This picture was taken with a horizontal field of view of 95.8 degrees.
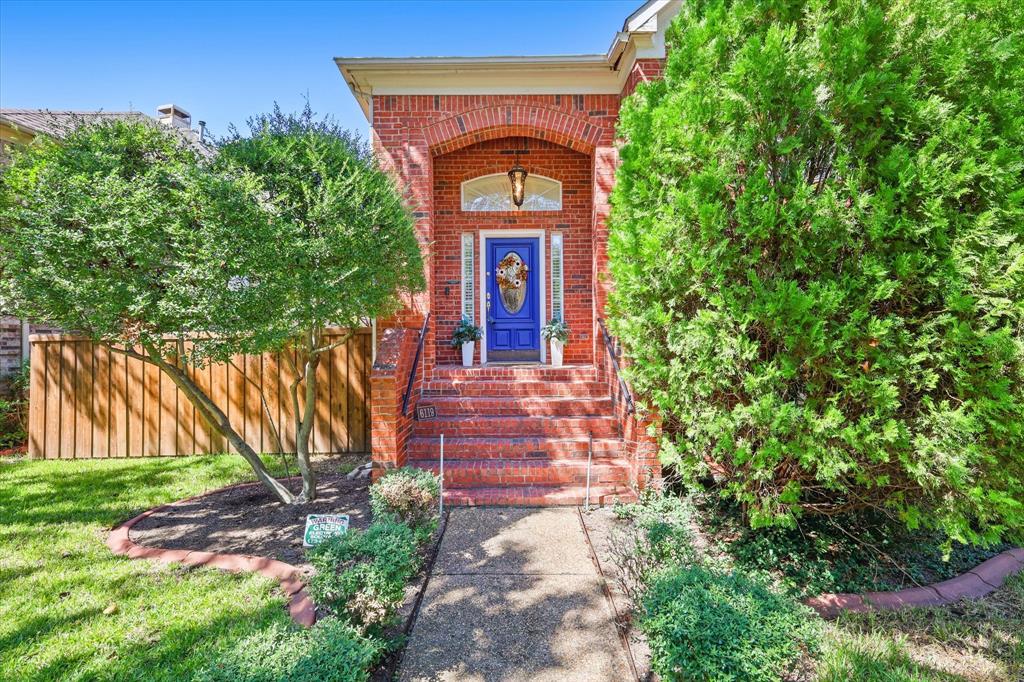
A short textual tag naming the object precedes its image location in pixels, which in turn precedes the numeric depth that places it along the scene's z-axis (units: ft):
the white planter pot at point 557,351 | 23.36
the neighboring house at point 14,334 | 23.81
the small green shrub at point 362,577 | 7.63
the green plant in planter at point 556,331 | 23.24
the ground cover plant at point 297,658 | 5.60
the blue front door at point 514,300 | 24.98
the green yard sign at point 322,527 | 9.71
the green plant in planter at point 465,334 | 23.35
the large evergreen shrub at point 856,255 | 8.03
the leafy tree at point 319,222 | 12.66
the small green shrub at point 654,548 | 9.28
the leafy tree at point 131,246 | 11.24
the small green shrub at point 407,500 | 11.21
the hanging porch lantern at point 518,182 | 23.31
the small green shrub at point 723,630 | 6.23
